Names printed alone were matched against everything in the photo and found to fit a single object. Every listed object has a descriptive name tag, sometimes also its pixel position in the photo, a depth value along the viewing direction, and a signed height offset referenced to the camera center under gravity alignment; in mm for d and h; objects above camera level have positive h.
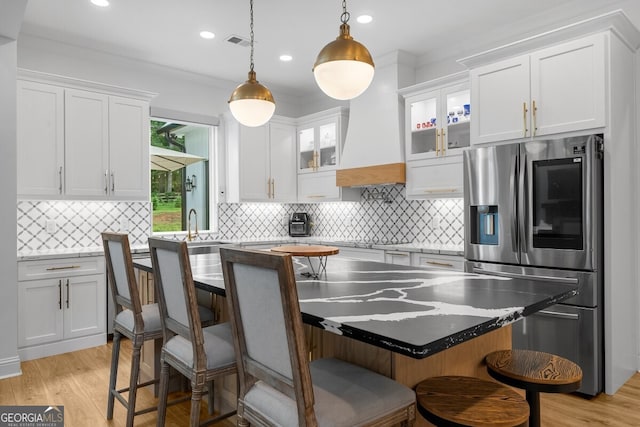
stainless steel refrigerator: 2768 -83
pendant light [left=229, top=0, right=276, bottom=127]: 2740 +753
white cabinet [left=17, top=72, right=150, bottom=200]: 3729 +716
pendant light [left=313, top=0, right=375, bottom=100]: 2121 +766
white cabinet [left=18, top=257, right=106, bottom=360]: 3555 -744
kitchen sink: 4809 -302
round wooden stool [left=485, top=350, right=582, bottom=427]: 1506 -565
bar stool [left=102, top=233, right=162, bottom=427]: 2271 -540
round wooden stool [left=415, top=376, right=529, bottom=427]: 1266 -585
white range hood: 4387 +958
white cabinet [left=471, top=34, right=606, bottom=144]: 2828 +890
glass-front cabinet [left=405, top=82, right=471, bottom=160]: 3908 +926
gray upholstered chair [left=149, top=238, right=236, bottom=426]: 1805 -535
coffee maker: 5770 -85
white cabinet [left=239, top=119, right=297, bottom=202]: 5191 +706
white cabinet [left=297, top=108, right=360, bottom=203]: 5148 +795
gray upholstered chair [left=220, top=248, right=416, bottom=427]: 1227 -493
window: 5020 +547
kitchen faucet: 4988 -75
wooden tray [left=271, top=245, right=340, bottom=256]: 2121 -162
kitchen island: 1244 -317
